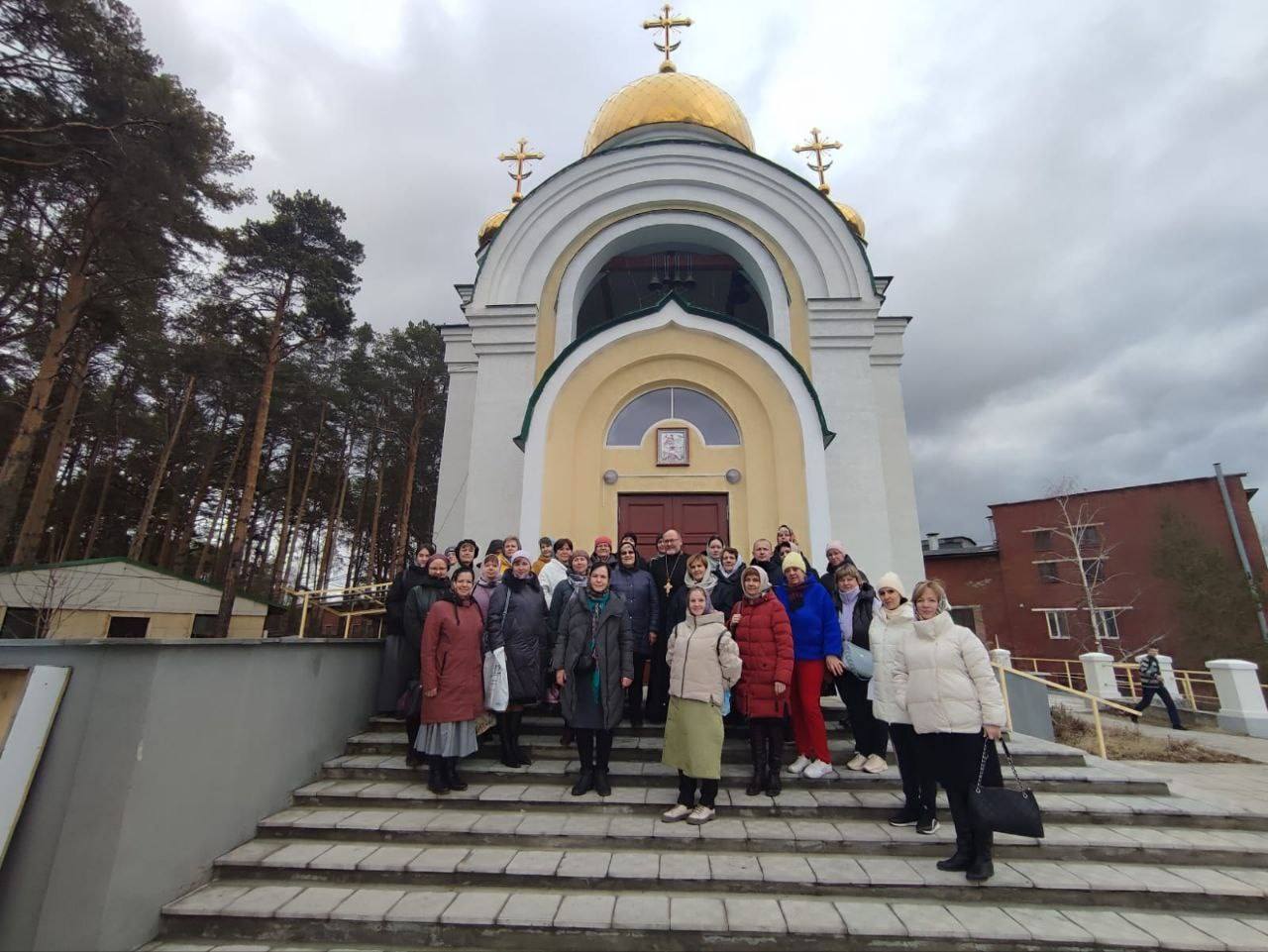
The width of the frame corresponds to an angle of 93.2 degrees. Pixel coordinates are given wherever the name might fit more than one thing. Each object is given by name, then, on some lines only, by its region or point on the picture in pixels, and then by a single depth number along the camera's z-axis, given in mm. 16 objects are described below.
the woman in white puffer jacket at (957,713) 3477
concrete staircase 3086
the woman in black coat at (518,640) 4863
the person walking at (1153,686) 10672
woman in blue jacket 4613
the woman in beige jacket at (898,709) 3887
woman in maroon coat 4453
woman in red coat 4273
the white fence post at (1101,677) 12750
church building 9312
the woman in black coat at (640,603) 5250
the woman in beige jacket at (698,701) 4051
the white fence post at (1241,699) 10352
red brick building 23266
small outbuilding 13703
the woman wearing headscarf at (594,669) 4449
